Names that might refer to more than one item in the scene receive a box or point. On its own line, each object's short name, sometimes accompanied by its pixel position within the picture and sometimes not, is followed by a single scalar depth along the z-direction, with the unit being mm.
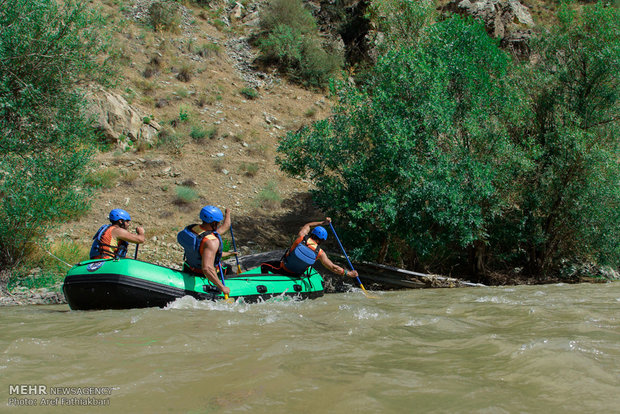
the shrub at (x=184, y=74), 21898
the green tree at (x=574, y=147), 11727
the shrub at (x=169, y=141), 16438
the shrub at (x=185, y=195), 13883
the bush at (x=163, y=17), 24703
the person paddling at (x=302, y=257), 8359
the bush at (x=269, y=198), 15109
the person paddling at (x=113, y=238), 7316
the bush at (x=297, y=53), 24422
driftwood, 11320
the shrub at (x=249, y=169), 16281
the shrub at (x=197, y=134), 17688
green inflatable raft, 6500
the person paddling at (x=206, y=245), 6820
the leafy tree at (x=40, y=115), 9188
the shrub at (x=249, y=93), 22266
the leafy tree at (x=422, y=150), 10602
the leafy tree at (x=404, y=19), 16859
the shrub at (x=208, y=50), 24078
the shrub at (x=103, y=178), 13430
